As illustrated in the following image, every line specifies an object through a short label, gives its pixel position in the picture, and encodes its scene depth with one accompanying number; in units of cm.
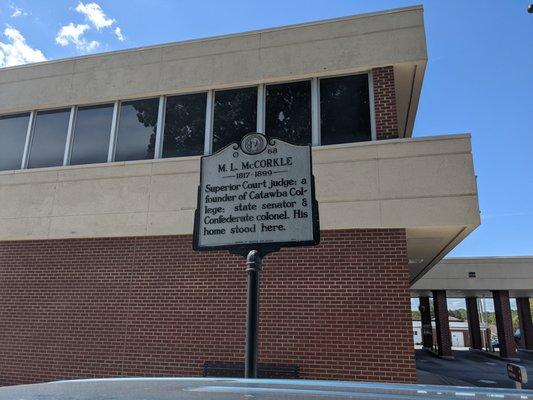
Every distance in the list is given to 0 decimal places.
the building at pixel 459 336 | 5431
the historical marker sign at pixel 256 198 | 485
